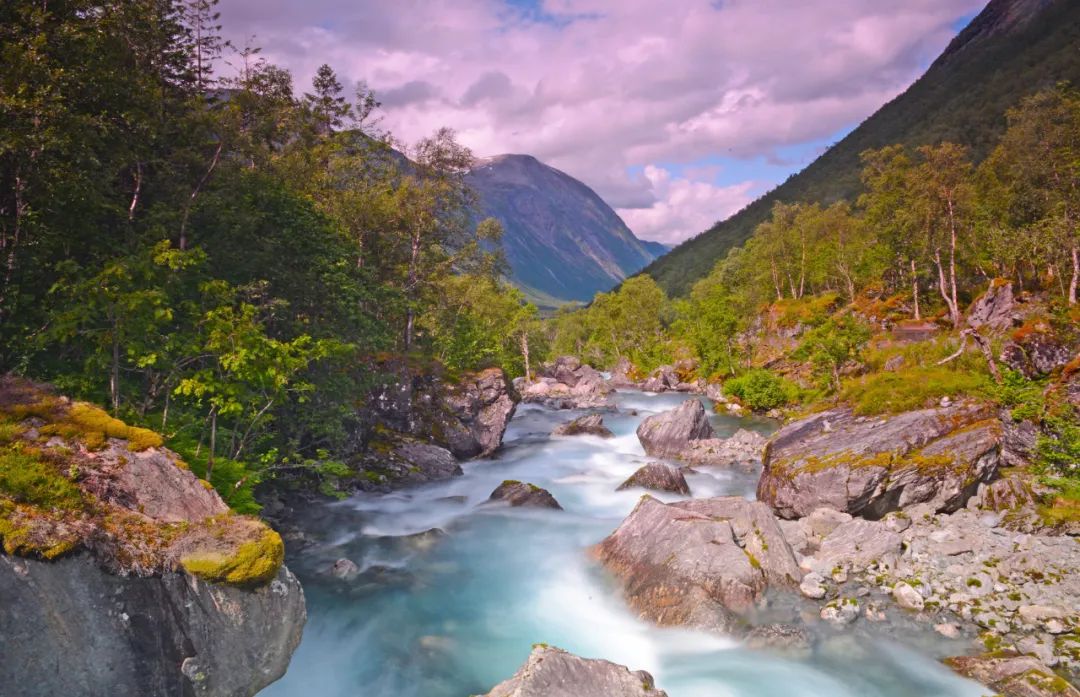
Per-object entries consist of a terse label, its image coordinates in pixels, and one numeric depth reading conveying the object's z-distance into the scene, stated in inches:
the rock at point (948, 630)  573.0
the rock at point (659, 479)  1111.6
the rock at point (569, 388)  2625.5
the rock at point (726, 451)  1355.8
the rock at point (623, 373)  3722.9
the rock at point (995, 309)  1569.0
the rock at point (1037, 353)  1038.4
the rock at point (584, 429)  1787.6
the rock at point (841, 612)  611.5
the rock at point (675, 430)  1486.2
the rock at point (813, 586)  652.7
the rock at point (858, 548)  696.4
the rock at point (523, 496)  1072.2
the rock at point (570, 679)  398.0
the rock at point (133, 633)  323.3
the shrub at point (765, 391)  2100.1
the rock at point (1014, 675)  457.7
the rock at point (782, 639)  580.7
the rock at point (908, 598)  616.1
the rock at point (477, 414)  1412.4
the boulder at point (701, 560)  641.0
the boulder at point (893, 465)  790.5
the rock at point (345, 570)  792.3
